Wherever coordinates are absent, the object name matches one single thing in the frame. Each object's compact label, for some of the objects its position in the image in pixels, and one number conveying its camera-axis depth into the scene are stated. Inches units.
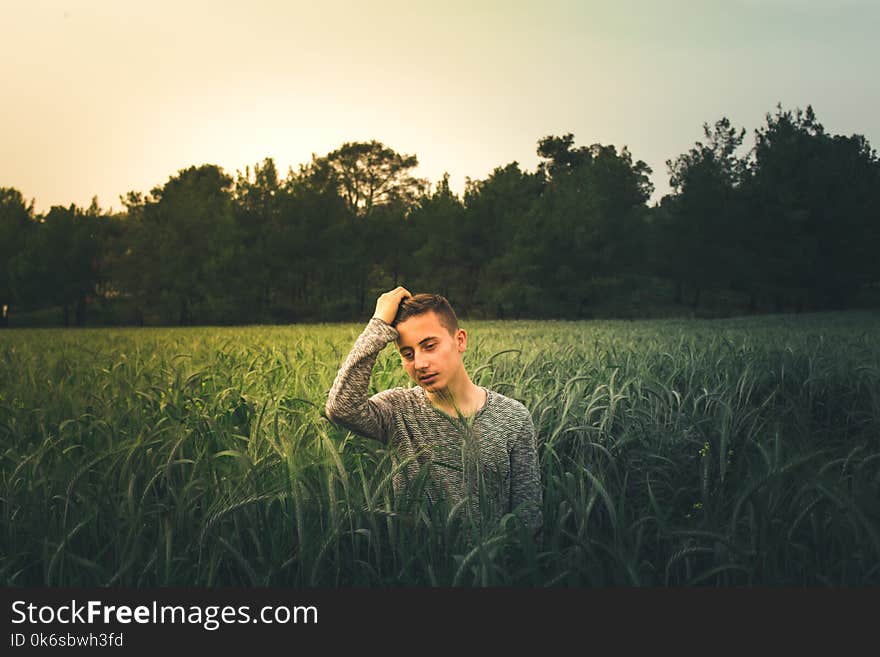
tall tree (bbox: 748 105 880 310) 1359.5
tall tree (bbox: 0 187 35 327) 1195.2
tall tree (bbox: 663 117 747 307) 1402.6
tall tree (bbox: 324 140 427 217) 1651.1
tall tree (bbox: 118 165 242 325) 1323.8
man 82.7
